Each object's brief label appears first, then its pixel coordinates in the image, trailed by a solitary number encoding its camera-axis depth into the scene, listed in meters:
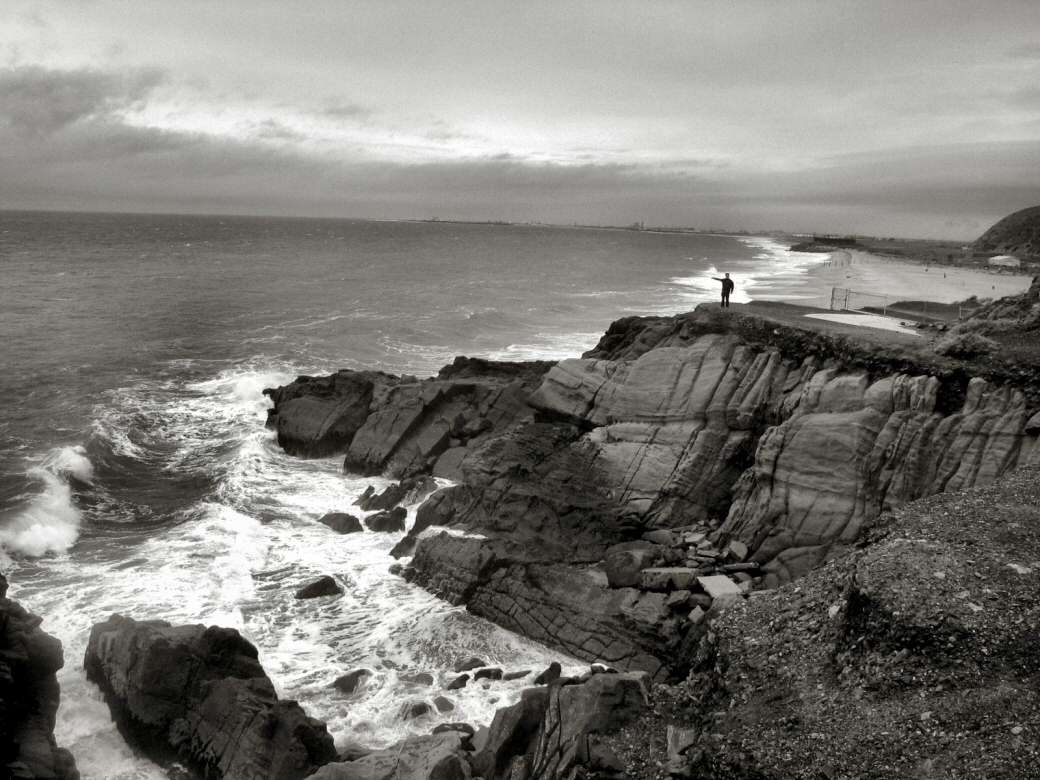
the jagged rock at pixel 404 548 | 21.14
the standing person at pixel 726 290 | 25.93
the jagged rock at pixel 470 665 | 16.19
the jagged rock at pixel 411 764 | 11.49
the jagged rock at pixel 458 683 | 15.62
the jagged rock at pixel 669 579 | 16.80
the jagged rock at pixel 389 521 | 22.75
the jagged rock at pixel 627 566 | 17.52
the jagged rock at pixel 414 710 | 14.75
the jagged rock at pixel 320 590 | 19.16
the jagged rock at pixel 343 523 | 22.84
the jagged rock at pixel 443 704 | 14.97
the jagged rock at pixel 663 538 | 19.19
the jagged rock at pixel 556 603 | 15.89
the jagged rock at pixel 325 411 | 29.59
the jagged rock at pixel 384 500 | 24.05
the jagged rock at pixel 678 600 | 16.14
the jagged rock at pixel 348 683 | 15.64
